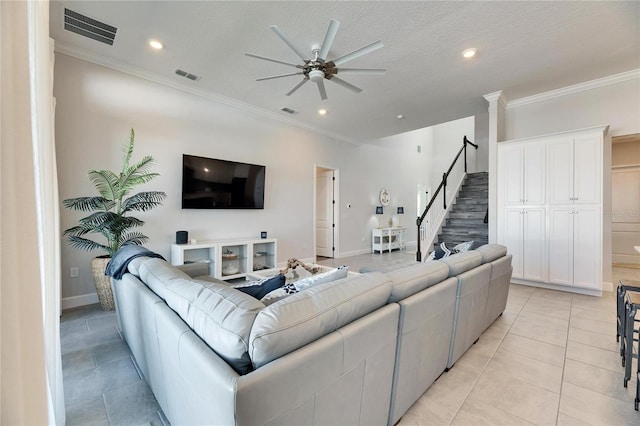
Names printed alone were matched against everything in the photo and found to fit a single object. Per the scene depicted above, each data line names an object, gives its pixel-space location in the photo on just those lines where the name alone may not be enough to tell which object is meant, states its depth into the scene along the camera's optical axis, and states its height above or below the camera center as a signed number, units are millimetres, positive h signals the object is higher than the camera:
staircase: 5586 -230
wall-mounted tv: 4129 +425
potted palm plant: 2967 -34
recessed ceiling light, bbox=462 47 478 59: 3131 +1805
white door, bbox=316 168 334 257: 6730 -121
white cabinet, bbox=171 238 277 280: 3975 -743
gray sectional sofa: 885 -544
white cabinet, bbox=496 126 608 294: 3684 -35
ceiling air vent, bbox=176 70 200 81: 3732 +1892
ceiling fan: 2416 +1466
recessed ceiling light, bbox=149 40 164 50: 3062 +1900
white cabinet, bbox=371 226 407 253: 7422 -898
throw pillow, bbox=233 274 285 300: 1700 -504
